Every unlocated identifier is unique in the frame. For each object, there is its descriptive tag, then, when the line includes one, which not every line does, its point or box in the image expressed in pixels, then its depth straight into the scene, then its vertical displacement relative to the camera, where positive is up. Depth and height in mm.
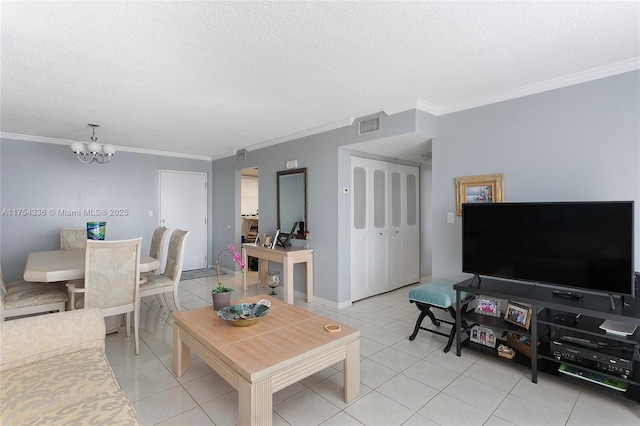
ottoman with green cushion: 2854 -804
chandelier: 3947 +849
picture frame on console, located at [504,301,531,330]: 2480 -836
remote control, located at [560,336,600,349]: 2204 -930
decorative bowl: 2178 -723
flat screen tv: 2150 -249
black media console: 2064 -927
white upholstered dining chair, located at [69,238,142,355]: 2676 -547
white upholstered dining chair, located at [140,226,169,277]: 4029 -392
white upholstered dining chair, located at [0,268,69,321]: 2773 -772
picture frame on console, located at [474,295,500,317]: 2801 -850
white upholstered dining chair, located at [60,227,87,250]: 4312 -321
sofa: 1325 -815
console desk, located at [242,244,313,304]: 4168 -624
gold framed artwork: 3010 +221
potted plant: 2527 -667
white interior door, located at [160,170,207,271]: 6051 +112
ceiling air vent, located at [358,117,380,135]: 3613 +1011
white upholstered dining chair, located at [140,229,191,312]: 3480 -740
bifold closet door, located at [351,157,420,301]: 4387 -217
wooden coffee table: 1657 -815
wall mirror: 4559 +153
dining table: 2713 -483
